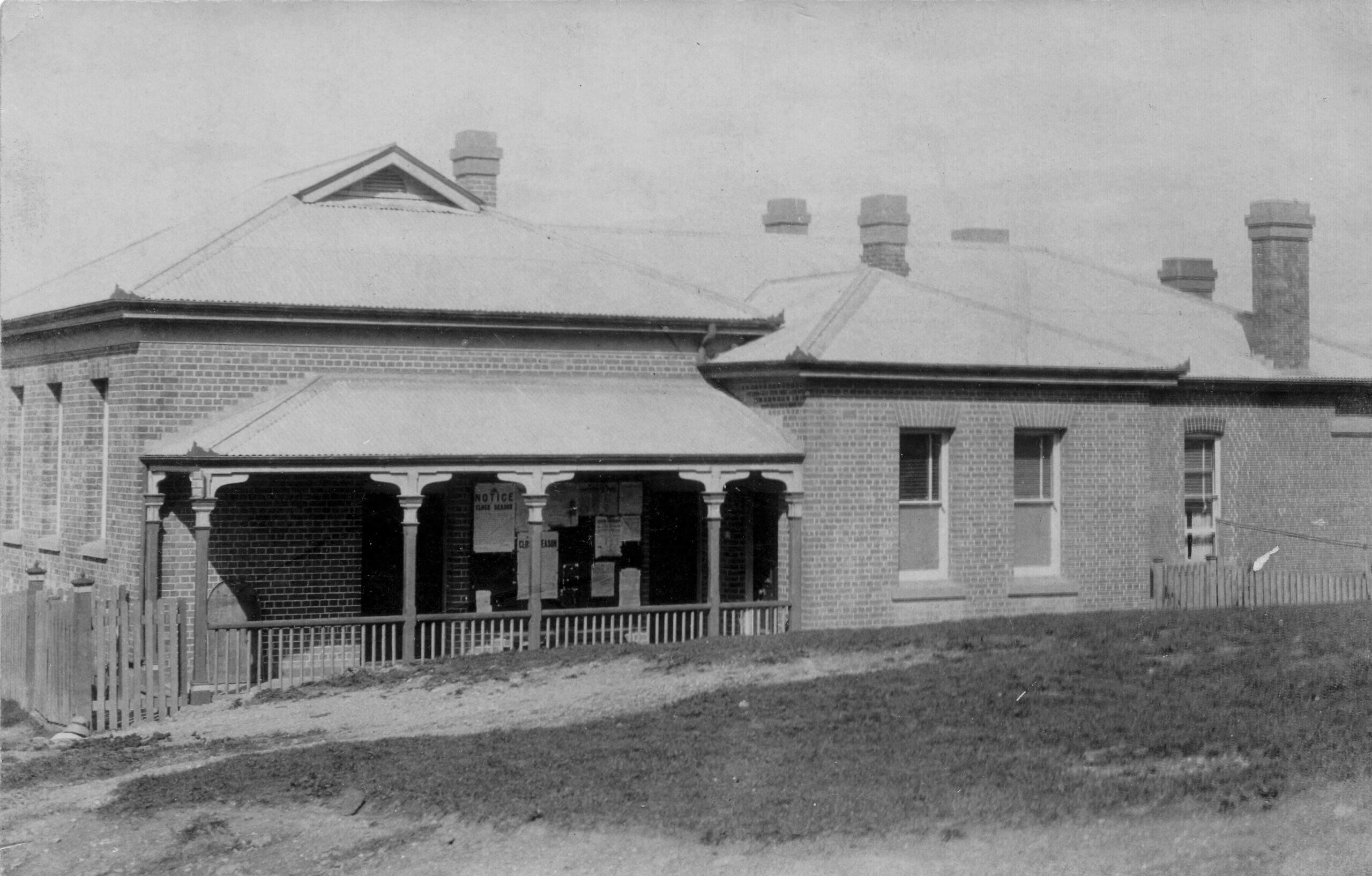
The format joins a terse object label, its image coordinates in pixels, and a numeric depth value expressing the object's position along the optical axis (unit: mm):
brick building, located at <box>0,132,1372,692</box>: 18031
